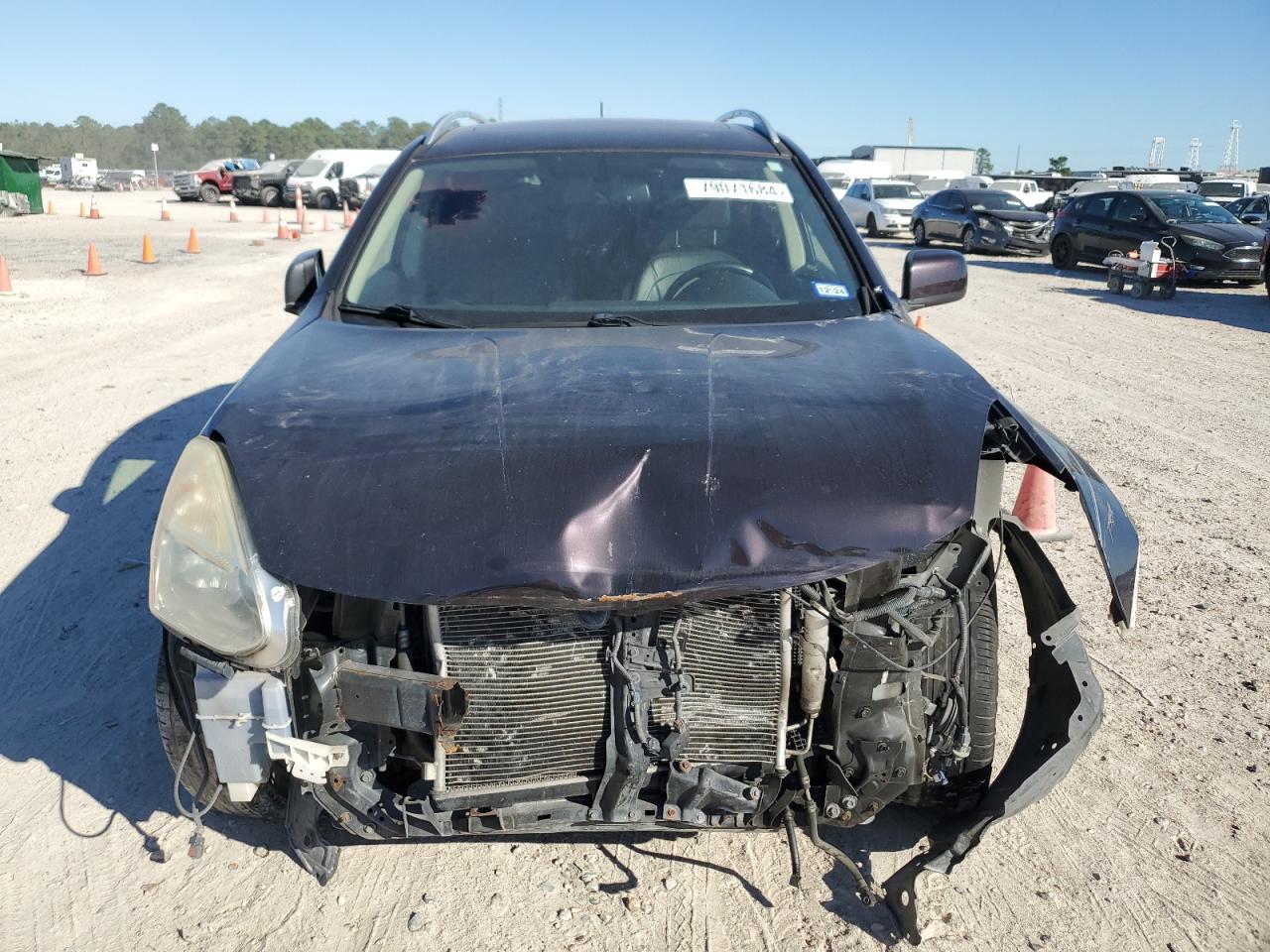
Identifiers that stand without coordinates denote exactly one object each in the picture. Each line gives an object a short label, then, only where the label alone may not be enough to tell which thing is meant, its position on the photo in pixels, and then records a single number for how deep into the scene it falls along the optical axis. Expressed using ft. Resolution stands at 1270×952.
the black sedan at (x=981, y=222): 68.74
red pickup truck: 126.21
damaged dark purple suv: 6.81
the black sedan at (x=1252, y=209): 67.21
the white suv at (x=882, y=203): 85.87
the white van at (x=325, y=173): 112.16
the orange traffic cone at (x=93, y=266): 47.04
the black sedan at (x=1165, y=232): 50.03
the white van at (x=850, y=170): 115.03
